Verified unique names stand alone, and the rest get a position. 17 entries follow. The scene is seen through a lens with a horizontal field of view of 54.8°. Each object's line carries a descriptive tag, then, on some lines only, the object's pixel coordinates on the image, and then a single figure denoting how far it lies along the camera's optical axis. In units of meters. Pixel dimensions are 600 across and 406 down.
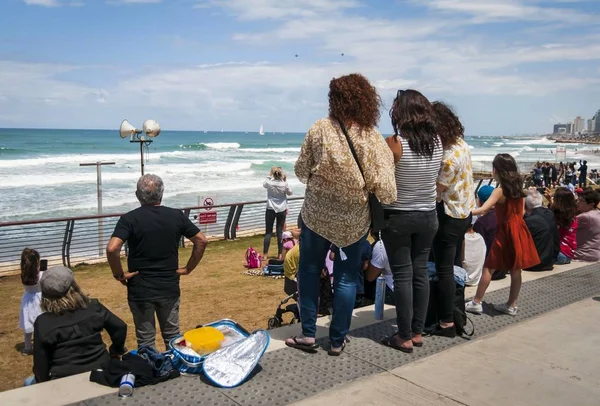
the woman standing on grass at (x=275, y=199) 9.45
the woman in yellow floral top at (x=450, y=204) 4.07
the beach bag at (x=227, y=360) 3.29
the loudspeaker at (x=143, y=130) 11.15
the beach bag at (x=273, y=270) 8.57
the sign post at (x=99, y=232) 10.67
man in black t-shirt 3.70
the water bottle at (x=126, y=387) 3.07
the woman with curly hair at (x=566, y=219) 7.00
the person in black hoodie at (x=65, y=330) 3.35
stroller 5.24
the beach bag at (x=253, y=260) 9.37
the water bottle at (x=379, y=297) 4.48
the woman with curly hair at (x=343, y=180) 3.44
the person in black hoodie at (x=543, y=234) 6.34
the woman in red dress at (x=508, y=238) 4.60
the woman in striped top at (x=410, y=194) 3.73
